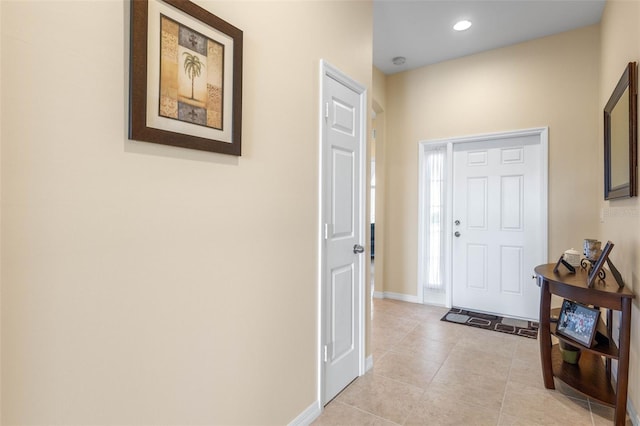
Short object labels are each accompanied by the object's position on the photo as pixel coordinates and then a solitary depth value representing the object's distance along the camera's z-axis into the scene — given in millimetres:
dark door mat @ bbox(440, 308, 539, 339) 3322
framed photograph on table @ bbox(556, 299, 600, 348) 2012
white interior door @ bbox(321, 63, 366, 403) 2062
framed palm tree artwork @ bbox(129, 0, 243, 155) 1080
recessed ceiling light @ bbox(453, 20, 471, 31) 3258
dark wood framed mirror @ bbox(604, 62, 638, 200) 1950
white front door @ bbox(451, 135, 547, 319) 3621
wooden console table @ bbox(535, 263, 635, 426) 1820
